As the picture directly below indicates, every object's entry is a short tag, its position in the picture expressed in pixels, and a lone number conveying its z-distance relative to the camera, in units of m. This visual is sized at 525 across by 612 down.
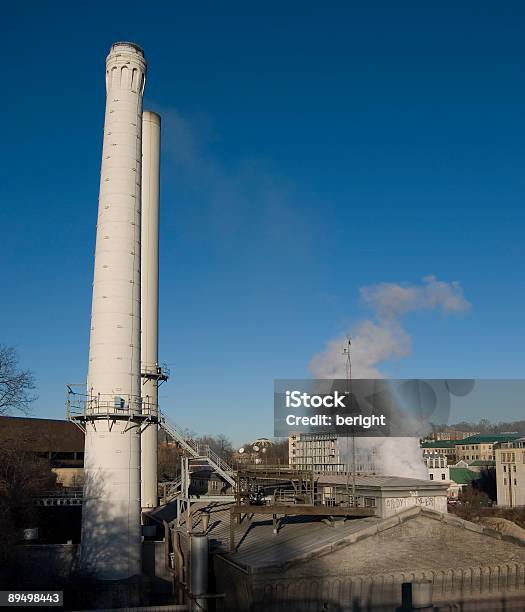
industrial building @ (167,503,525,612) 26.12
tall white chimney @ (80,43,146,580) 34.41
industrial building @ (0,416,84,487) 64.06
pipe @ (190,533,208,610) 30.00
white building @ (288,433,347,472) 97.38
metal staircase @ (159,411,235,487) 43.19
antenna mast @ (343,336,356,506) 34.07
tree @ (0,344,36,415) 40.56
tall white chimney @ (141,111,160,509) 50.69
